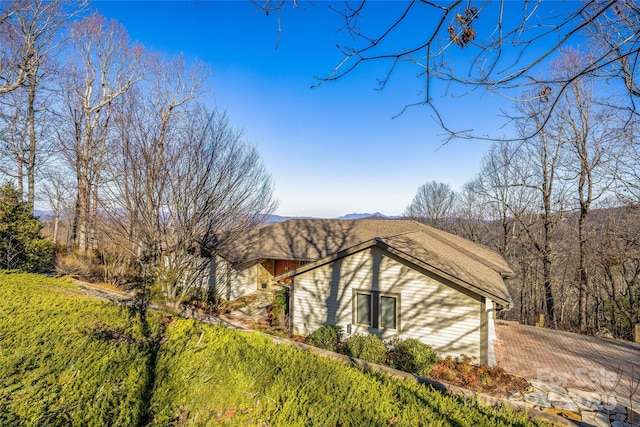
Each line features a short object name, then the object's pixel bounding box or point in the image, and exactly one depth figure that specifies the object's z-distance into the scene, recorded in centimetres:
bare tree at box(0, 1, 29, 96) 1155
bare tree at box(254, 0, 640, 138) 199
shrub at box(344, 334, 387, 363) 815
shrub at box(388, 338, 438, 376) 792
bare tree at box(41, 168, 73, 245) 1841
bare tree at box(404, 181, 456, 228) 3625
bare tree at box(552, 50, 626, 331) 1424
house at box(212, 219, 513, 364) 881
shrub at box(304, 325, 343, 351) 915
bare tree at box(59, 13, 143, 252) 1747
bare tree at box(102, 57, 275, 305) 774
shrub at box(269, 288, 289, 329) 1188
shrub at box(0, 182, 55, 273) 1014
